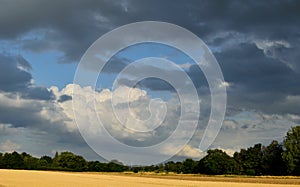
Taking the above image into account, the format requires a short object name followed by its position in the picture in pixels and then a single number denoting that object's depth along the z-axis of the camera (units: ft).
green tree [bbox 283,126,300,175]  403.95
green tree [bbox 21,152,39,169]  531.91
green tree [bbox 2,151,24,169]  549.95
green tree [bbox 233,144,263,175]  479.41
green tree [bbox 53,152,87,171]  596.70
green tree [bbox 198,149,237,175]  479.82
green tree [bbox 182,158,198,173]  513.04
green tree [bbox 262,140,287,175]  438.81
